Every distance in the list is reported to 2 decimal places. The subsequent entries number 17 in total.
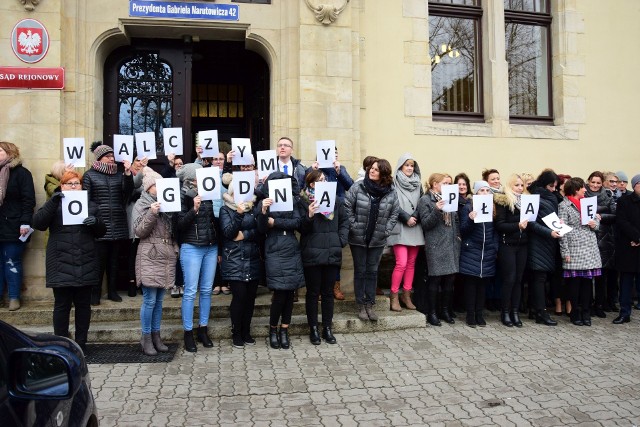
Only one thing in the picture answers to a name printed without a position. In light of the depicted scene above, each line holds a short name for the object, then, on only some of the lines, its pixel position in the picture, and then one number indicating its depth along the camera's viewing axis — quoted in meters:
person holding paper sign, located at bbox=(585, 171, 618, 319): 8.05
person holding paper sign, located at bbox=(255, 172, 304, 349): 6.07
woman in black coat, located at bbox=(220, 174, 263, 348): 6.04
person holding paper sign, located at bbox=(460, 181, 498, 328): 7.27
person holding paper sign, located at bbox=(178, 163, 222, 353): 6.01
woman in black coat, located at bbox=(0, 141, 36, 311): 6.70
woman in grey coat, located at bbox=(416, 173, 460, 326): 7.18
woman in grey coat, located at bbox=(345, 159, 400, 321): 6.77
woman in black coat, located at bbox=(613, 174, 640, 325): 7.58
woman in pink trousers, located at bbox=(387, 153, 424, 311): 7.29
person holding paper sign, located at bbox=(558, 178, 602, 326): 7.55
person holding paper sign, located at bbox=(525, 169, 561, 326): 7.48
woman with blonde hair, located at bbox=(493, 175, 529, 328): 7.32
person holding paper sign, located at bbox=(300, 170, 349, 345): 6.25
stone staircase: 6.41
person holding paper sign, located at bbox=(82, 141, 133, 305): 6.83
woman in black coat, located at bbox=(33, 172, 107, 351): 5.55
